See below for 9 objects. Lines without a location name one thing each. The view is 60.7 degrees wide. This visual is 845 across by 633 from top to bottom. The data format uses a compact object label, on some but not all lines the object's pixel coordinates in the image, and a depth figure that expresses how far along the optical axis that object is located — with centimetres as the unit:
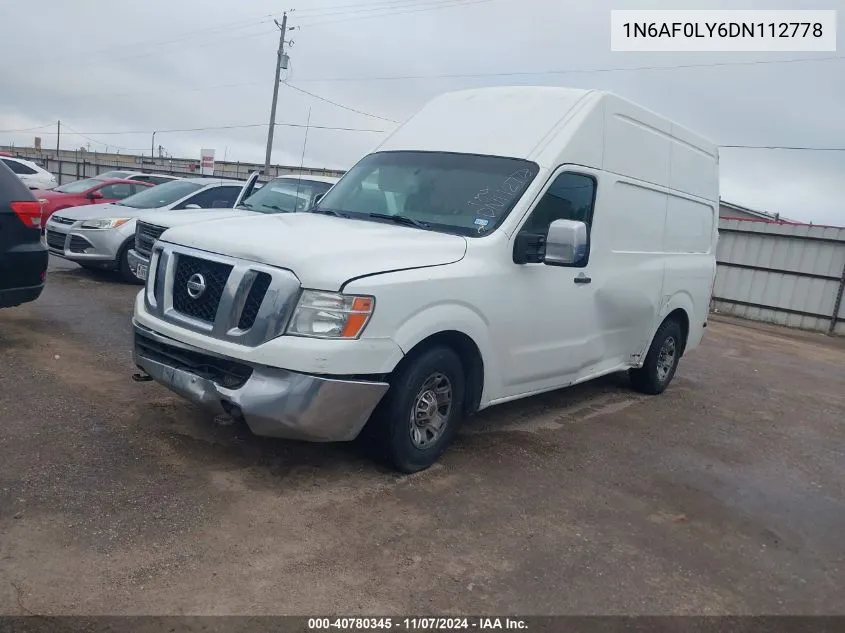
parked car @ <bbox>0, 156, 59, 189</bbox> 1912
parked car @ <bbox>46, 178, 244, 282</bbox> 986
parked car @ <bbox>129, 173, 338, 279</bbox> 818
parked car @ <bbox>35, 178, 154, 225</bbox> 1252
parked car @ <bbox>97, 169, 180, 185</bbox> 1483
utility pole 2934
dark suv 582
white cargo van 375
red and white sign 2886
